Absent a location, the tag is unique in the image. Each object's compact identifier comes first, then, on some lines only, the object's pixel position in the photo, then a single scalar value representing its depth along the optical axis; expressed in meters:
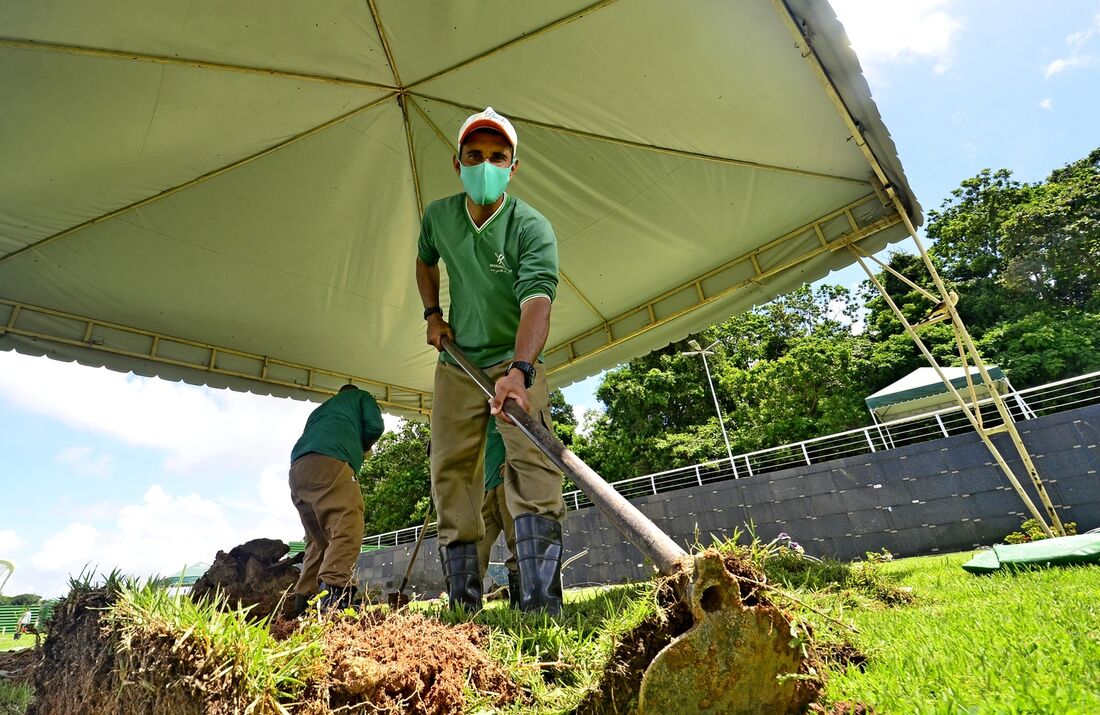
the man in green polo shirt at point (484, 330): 2.04
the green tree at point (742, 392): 24.14
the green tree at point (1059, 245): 24.17
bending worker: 3.35
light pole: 24.74
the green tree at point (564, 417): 28.36
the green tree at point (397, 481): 29.89
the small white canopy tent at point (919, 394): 12.32
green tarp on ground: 2.53
